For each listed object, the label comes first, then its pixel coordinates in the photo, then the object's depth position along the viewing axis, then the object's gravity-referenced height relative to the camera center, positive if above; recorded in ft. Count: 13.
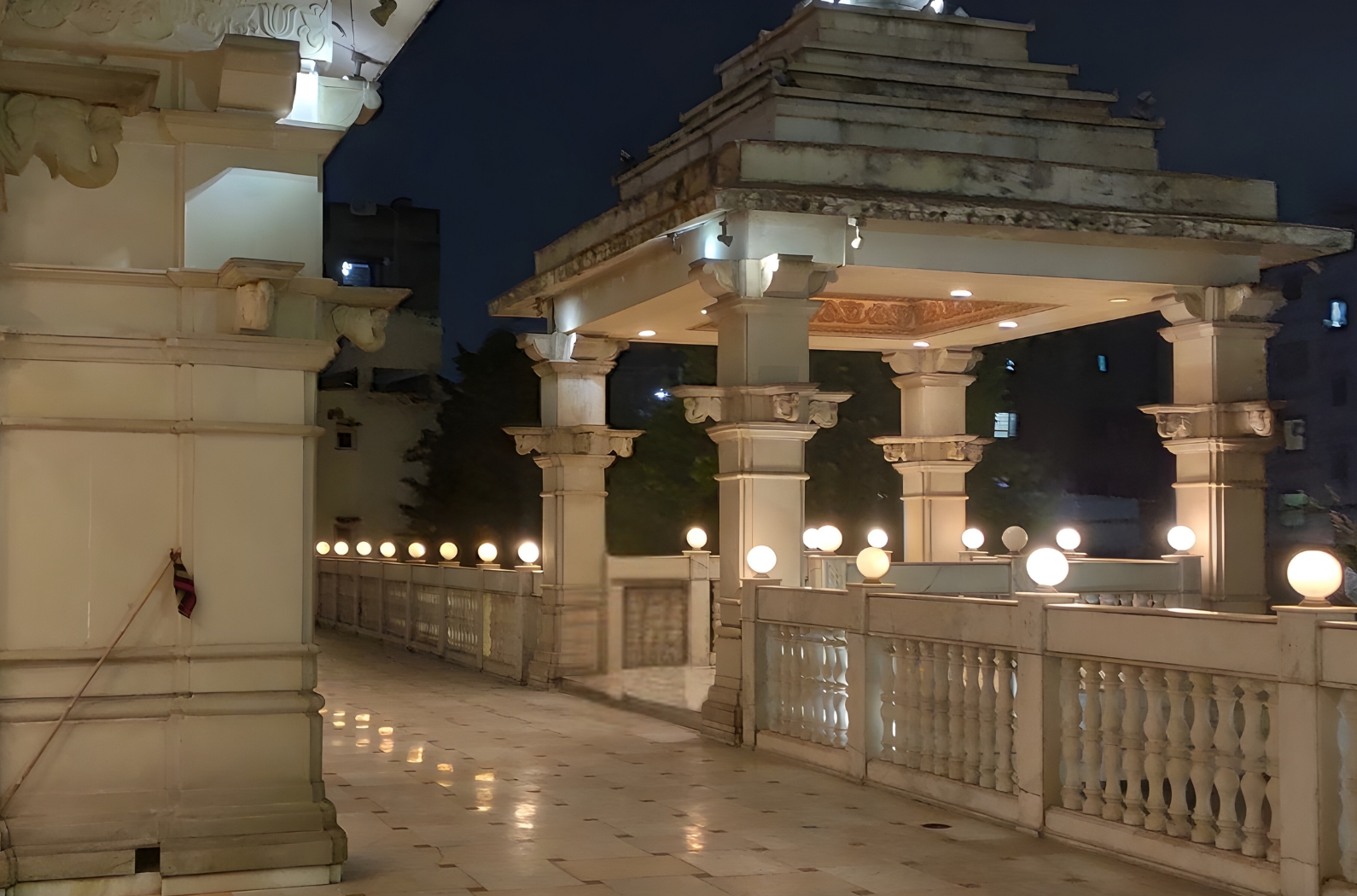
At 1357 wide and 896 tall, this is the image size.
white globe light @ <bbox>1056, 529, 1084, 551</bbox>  57.93 -2.42
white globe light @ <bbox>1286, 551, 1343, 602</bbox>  22.77 -1.53
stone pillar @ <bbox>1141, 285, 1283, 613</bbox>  48.24 +1.65
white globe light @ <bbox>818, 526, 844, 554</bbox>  57.72 -2.38
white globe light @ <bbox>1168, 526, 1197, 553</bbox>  49.96 -2.08
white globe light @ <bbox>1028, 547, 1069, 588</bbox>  30.35 -1.88
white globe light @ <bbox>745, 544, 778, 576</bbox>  41.09 -2.28
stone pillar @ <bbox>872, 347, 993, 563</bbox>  63.31 +1.15
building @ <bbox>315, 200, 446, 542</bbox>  152.97 +10.41
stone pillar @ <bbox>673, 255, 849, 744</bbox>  40.83 +1.86
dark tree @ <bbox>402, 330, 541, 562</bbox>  141.08 +1.82
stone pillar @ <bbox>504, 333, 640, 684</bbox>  57.26 -0.47
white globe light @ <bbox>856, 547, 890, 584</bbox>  35.01 -2.03
